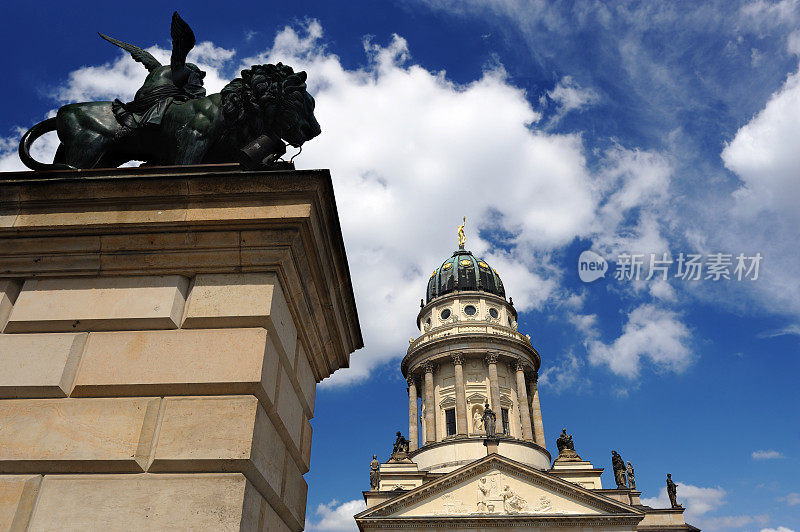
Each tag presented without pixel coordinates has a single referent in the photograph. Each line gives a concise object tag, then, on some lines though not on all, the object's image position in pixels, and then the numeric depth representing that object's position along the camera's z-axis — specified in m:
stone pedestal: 2.91
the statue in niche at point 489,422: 39.94
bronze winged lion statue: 4.23
